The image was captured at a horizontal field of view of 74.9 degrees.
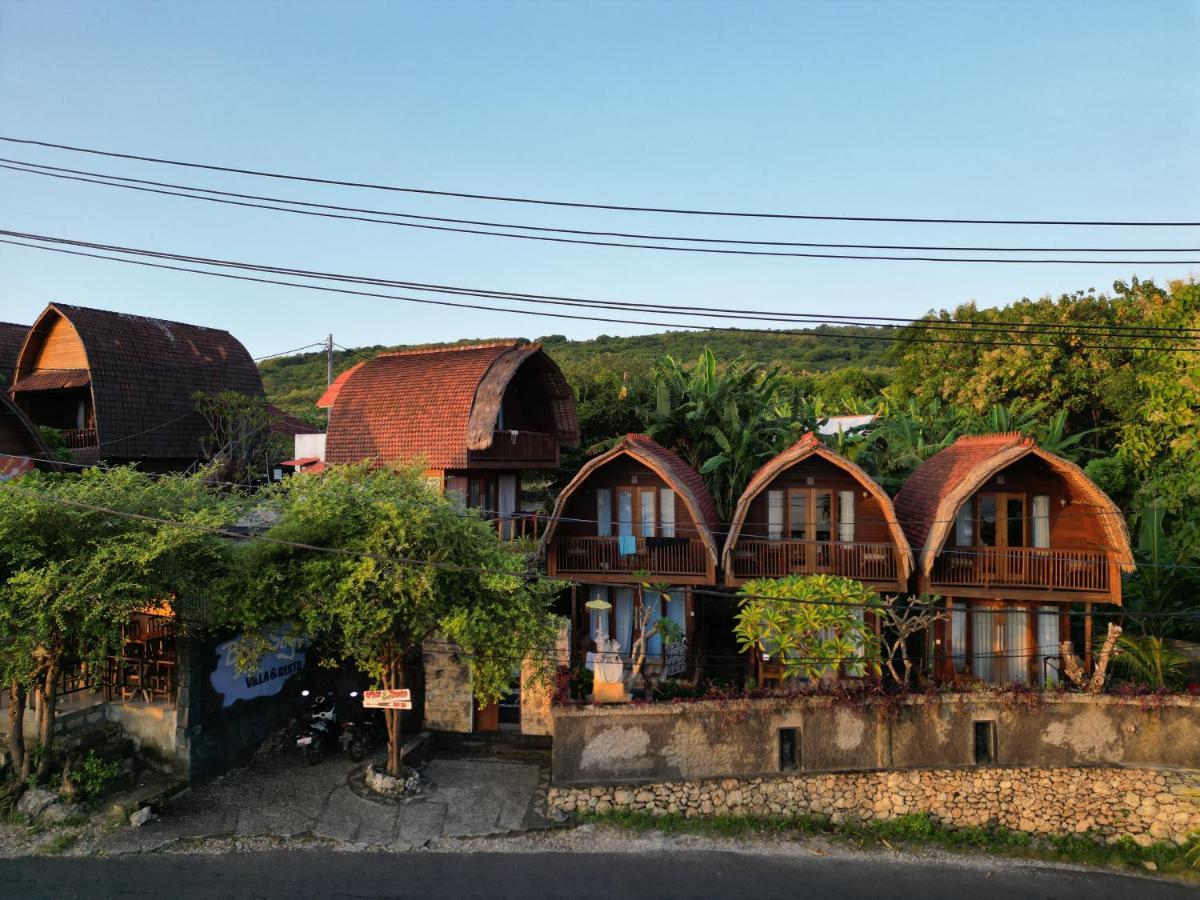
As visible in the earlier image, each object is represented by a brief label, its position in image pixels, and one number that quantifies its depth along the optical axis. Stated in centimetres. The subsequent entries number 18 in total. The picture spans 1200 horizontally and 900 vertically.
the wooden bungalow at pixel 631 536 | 1844
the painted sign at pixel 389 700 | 1546
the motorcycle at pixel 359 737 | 1725
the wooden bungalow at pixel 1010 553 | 1706
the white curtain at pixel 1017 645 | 1798
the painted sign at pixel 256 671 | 1670
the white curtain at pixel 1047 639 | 1797
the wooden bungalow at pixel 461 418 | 2192
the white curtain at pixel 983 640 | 1808
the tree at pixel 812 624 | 1552
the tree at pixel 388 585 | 1478
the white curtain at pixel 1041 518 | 1830
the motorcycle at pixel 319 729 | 1723
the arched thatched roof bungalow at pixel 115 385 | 2606
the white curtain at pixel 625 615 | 1942
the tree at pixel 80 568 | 1377
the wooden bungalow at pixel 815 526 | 1767
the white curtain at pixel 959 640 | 1814
